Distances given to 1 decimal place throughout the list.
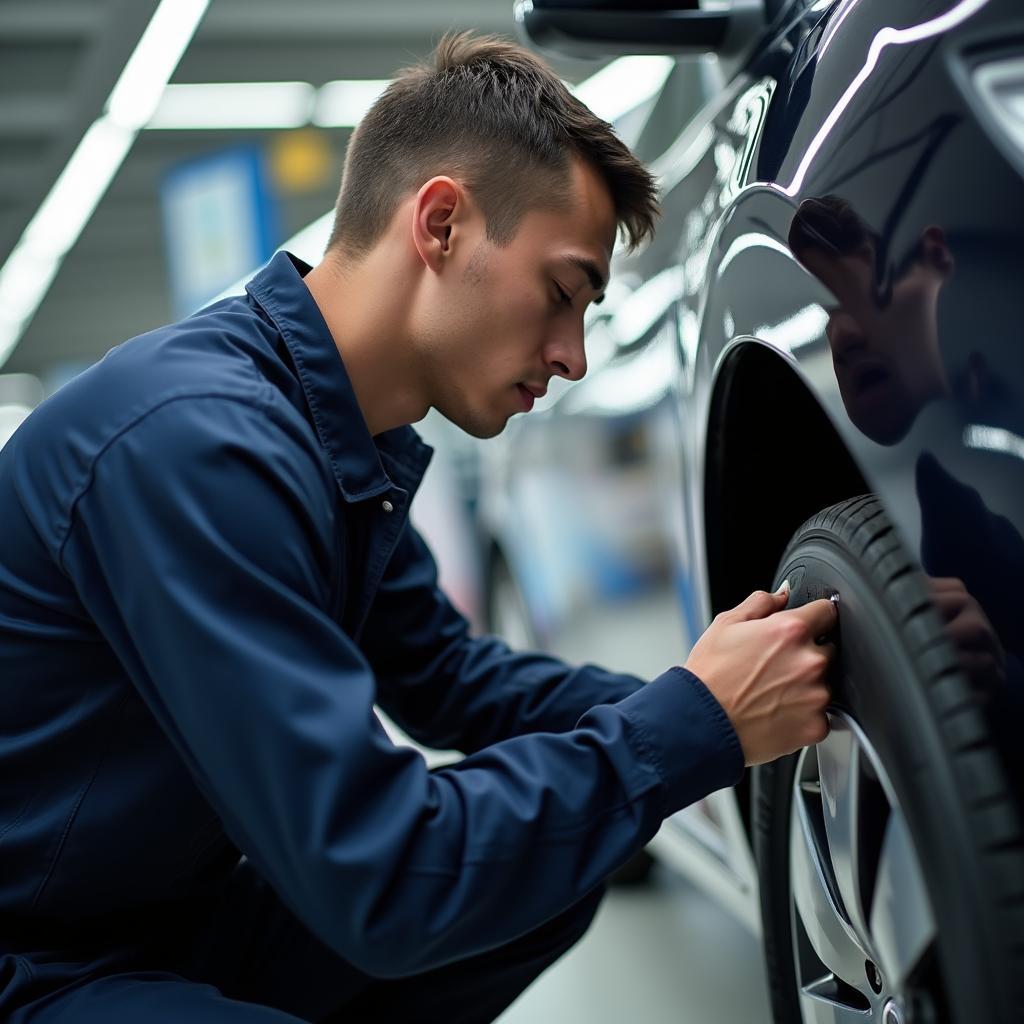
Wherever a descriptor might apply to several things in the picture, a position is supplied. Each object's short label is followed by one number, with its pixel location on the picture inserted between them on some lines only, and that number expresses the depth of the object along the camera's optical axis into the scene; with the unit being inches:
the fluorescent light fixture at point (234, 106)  275.3
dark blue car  24.1
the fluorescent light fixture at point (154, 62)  200.7
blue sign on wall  215.8
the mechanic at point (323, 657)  30.9
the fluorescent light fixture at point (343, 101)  283.4
